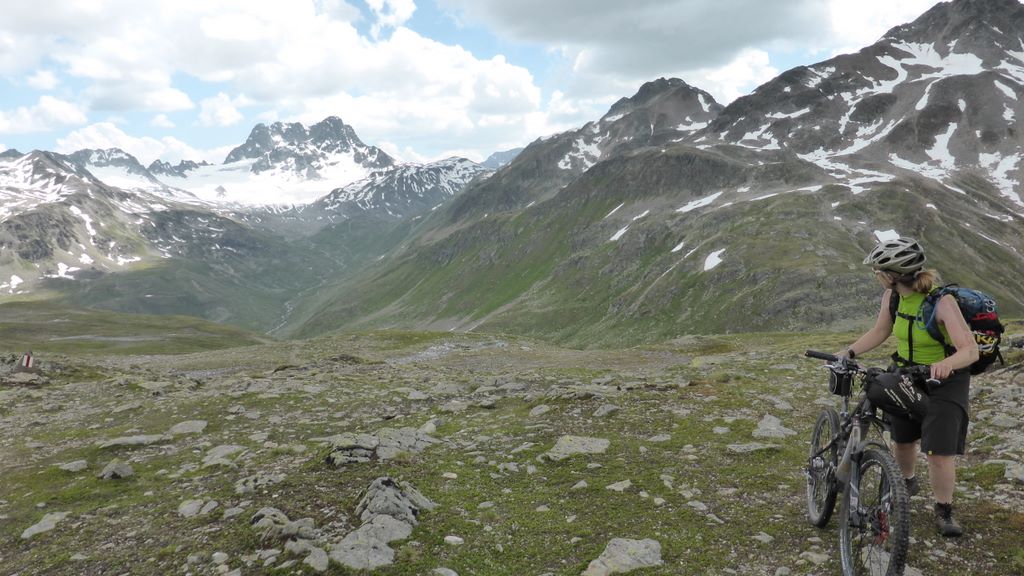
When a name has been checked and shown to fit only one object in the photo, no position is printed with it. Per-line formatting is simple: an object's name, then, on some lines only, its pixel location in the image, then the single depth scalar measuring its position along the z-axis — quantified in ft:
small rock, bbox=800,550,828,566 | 25.20
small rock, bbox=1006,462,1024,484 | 31.91
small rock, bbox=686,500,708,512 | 31.40
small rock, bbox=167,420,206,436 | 56.24
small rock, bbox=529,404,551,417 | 56.69
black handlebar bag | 23.49
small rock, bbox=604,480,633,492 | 34.88
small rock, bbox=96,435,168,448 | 51.14
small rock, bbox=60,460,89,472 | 45.21
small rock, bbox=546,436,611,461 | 41.83
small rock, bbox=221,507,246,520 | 32.52
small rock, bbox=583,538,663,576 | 25.52
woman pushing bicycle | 23.31
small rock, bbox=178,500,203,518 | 33.83
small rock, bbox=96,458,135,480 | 42.75
